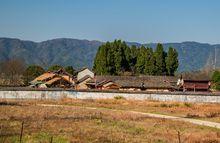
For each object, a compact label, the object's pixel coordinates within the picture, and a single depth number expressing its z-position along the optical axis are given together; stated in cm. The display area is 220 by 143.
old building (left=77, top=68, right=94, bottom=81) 11685
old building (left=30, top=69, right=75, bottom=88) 9462
